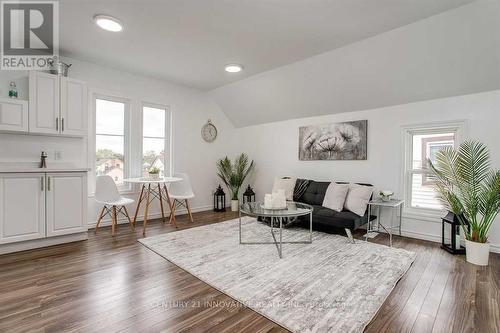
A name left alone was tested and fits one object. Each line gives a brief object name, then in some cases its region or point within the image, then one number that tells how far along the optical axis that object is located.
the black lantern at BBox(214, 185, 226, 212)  5.55
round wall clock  5.53
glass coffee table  2.90
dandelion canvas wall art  4.18
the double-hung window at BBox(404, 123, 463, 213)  3.45
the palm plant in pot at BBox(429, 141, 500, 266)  2.65
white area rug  1.78
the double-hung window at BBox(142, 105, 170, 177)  4.66
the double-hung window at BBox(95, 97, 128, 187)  4.10
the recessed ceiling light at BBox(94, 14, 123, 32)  2.61
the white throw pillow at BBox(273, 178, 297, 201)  4.62
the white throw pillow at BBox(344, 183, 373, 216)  3.63
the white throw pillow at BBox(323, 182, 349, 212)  3.83
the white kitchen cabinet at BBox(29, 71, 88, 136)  3.17
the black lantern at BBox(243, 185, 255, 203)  5.72
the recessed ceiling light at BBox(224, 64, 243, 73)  3.93
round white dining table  3.84
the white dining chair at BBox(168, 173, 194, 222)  4.52
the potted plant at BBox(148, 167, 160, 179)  4.00
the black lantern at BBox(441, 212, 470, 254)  2.97
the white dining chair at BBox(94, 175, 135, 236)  3.69
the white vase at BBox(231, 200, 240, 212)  5.60
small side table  3.33
